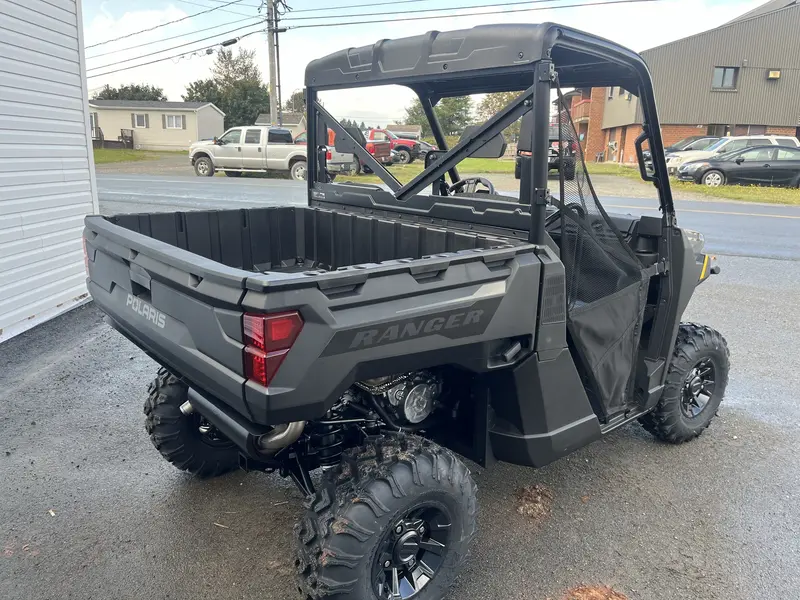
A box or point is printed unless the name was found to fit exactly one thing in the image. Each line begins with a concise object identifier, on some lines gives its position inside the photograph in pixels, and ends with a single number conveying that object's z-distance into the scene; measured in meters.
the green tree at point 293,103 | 55.30
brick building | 34.66
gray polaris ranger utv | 2.13
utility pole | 29.91
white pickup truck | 22.33
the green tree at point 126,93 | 59.78
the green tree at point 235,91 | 56.12
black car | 19.73
